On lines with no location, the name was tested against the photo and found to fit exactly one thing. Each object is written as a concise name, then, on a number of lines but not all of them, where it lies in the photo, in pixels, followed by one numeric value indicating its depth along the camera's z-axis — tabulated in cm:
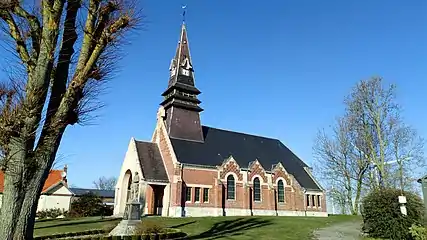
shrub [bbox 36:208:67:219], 3450
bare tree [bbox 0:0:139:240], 679
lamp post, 3967
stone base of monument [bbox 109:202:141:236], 1591
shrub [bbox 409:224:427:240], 1227
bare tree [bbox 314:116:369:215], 3372
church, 3048
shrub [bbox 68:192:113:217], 3297
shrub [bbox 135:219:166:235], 1580
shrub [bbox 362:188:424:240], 1580
